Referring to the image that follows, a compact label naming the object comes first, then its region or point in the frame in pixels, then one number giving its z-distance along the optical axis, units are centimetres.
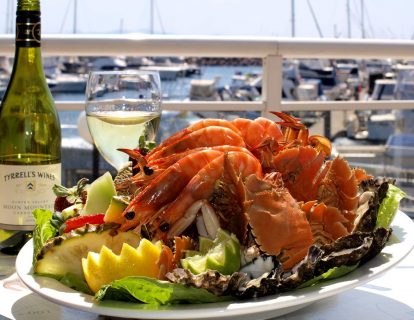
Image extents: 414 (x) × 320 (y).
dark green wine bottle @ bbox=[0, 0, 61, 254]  101
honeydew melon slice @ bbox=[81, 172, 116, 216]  88
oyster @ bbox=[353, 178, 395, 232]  80
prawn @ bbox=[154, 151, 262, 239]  78
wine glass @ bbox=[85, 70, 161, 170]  112
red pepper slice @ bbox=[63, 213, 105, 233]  82
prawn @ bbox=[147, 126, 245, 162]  87
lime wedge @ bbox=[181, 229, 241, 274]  68
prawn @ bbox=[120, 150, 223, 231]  80
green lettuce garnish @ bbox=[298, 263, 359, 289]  68
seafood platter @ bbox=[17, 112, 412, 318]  66
